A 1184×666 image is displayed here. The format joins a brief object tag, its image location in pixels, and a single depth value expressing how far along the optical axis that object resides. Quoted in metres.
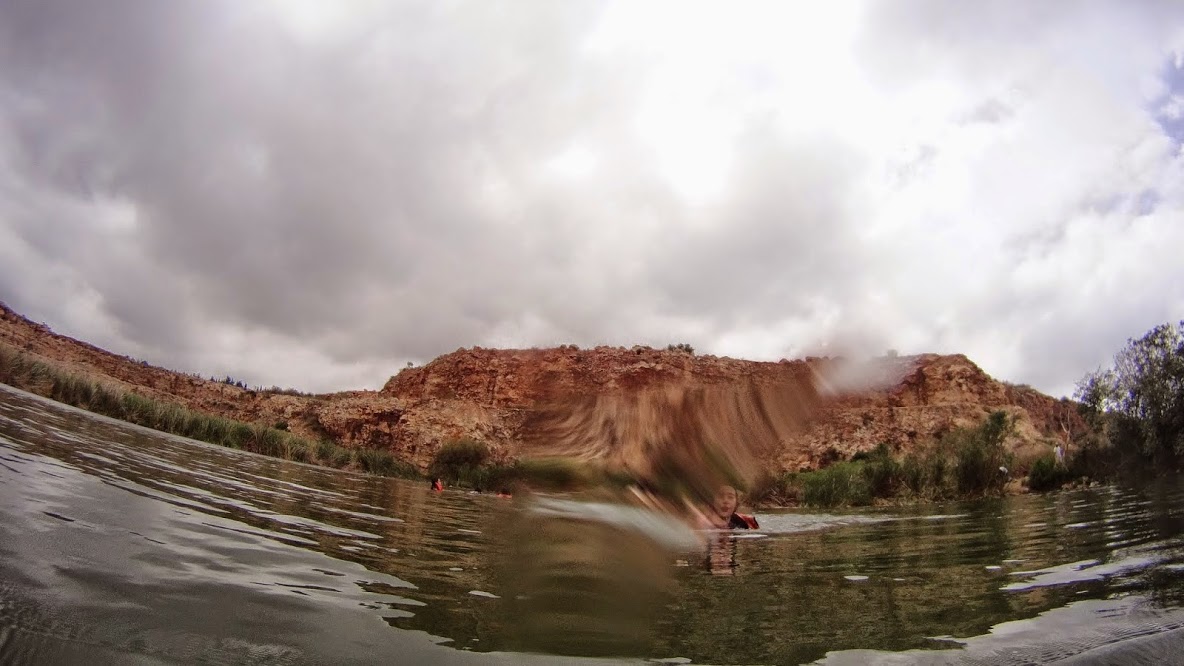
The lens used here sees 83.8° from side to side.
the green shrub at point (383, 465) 47.89
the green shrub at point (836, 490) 28.86
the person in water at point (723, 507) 3.86
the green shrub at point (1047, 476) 30.36
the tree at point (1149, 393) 35.06
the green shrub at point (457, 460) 33.23
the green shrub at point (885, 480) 31.06
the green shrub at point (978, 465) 27.58
